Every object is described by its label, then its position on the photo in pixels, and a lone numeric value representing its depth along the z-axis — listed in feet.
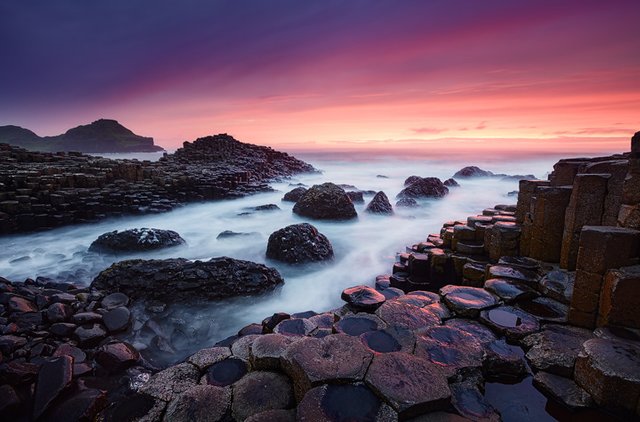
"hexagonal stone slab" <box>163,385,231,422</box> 8.36
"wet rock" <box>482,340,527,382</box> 10.02
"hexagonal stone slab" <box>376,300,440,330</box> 11.72
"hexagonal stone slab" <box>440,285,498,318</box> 12.80
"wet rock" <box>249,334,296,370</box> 9.80
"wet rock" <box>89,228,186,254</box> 30.27
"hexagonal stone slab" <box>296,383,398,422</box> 7.45
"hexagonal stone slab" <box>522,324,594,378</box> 9.70
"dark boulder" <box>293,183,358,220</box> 44.34
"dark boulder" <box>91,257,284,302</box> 21.09
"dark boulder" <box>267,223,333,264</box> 28.89
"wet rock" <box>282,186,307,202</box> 57.67
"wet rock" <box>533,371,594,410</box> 8.66
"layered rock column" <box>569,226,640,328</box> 10.36
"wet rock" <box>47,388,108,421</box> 10.75
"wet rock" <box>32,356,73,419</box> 11.07
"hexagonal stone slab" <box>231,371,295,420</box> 8.41
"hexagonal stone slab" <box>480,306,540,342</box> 11.48
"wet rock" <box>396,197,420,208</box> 55.40
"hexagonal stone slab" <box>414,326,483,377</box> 9.61
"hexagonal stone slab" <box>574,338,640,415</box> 8.03
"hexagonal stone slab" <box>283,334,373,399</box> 8.51
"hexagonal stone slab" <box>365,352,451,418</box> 7.69
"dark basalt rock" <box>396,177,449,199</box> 62.39
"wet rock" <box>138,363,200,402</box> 9.51
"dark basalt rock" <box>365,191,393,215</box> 49.42
